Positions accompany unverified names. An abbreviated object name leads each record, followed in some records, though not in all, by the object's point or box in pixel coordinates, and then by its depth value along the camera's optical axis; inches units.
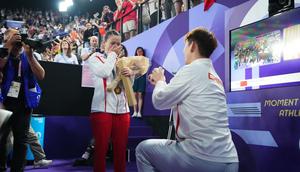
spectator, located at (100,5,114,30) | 411.6
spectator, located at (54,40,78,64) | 264.0
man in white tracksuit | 71.0
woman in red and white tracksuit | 113.3
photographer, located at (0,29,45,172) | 110.7
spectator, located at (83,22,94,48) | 422.1
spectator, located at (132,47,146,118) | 275.9
